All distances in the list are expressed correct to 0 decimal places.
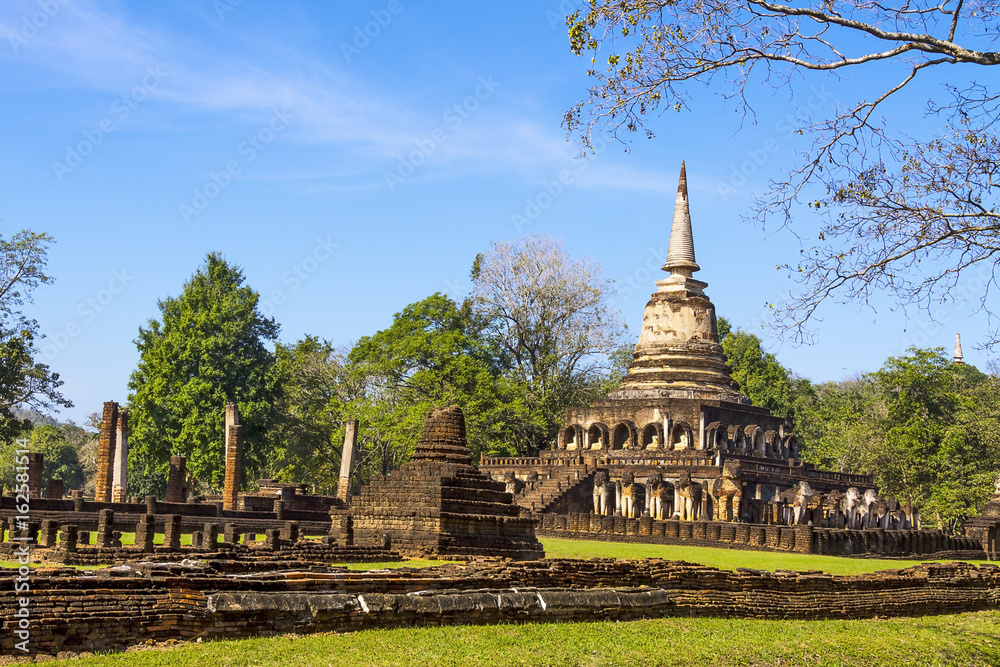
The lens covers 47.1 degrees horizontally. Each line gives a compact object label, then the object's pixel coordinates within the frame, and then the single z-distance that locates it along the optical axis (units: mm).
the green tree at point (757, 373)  61125
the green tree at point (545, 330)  49156
